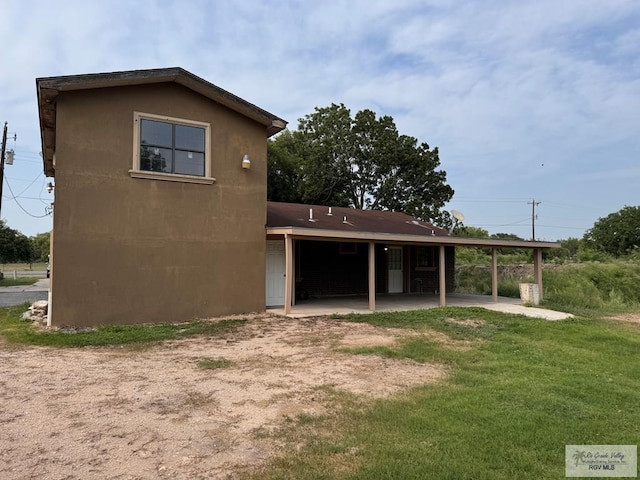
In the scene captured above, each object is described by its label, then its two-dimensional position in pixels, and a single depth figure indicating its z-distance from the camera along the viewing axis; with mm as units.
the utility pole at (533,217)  56153
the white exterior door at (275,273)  13305
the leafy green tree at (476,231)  50988
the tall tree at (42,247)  61622
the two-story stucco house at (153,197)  9898
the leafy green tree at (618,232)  55312
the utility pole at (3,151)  24706
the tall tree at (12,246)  30328
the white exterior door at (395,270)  18723
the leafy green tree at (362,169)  34062
